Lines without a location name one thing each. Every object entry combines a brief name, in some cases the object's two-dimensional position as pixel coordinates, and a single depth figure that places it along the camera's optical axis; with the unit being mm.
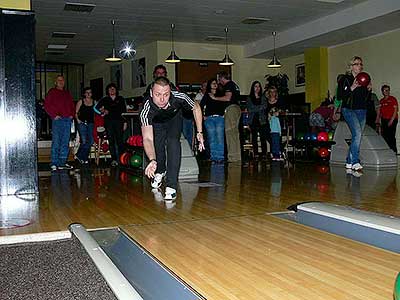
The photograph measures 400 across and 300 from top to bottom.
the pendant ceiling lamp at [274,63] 11282
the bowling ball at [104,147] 9328
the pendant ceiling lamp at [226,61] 11359
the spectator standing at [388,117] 9594
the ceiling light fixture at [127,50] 12852
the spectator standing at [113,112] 8000
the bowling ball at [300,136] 8812
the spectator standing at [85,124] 8516
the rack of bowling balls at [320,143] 7969
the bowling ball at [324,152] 8000
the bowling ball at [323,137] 8023
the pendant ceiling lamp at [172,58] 10797
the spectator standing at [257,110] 8781
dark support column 4832
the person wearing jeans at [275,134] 8656
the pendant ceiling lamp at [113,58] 10550
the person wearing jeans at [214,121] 7980
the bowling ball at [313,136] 8440
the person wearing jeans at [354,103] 6004
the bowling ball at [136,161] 6992
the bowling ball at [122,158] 7582
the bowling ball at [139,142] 6808
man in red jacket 6977
